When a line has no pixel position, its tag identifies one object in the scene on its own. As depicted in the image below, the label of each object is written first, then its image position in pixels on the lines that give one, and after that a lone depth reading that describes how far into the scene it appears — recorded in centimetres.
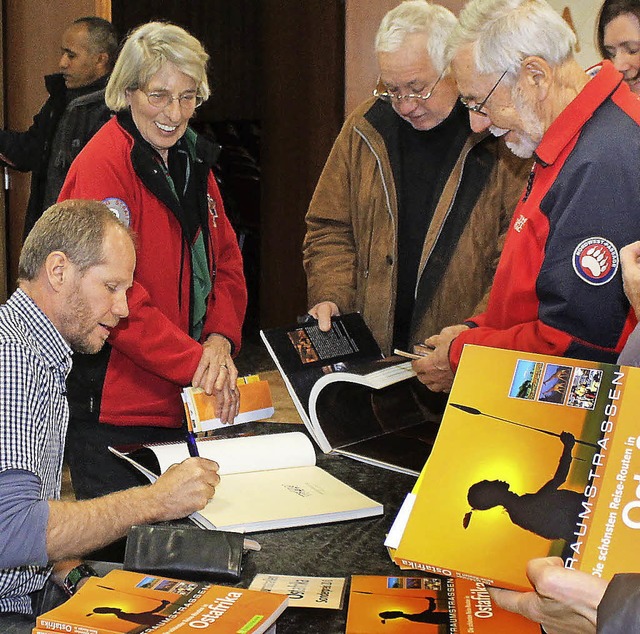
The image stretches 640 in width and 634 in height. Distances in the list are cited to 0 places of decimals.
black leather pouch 157
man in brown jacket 259
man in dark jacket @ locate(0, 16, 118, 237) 424
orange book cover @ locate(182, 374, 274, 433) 232
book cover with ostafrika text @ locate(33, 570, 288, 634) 128
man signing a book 165
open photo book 219
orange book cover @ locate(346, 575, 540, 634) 135
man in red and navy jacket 174
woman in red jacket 239
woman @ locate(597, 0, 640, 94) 289
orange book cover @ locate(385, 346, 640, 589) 115
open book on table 181
